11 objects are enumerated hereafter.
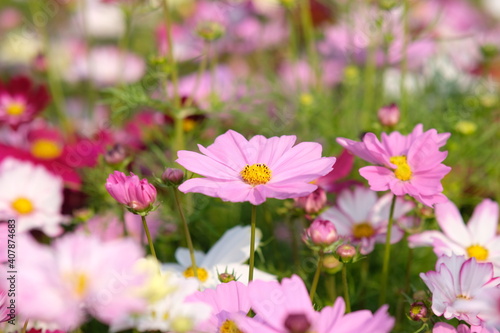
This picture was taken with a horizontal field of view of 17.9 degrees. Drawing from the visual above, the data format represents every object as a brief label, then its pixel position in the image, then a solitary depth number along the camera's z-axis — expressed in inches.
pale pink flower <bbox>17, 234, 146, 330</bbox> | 24.6
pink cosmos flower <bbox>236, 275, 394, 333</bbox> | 25.8
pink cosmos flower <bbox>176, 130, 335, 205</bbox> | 27.8
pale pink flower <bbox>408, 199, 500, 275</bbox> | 30.5
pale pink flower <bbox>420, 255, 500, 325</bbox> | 27.7
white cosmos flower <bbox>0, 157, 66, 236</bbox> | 32.7
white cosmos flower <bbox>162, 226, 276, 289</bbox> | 30.2
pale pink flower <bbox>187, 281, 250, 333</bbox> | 27.6
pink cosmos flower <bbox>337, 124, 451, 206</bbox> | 28.7
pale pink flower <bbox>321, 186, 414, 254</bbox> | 31.5
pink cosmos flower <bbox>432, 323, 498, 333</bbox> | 27.6
